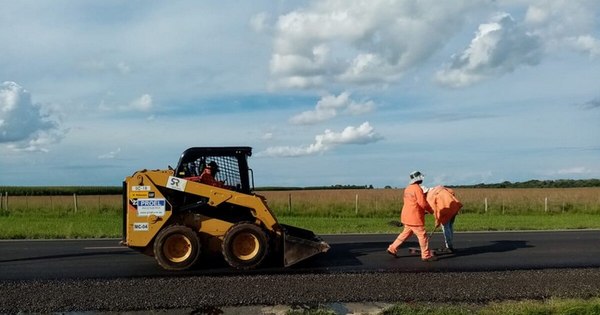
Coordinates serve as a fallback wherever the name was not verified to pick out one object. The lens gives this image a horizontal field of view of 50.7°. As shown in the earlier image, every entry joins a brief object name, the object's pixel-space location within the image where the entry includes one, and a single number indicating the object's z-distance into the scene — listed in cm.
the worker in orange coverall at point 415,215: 1193
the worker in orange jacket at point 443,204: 1264
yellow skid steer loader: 1081
